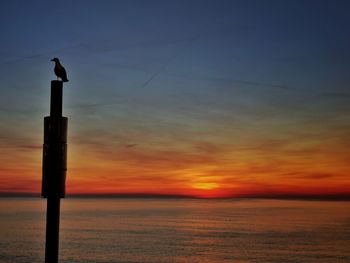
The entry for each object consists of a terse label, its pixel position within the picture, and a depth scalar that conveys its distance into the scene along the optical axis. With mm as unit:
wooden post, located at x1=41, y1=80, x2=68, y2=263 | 6977
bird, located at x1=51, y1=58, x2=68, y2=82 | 8328
